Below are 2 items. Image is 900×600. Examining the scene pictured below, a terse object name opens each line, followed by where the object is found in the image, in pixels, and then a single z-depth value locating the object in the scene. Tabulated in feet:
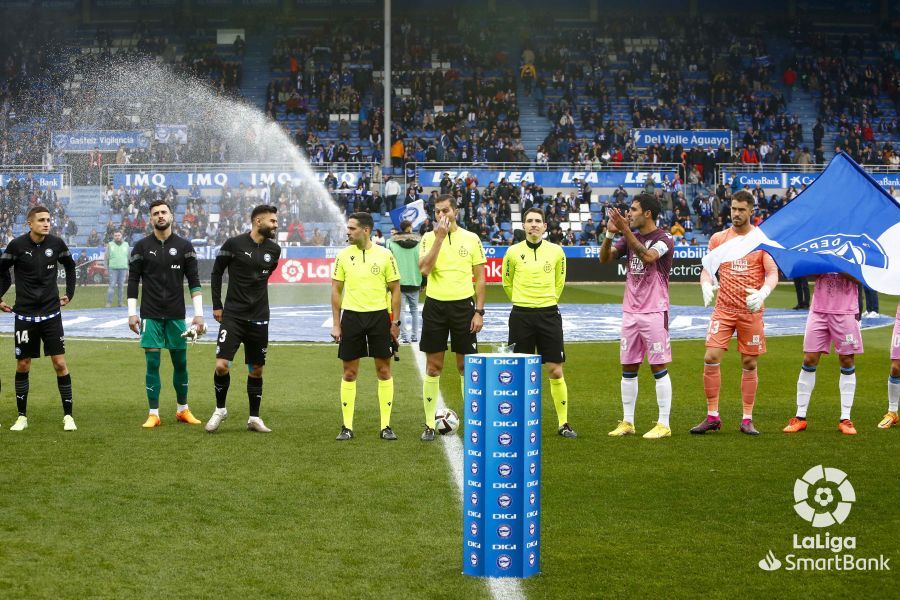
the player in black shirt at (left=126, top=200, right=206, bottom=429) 35.65
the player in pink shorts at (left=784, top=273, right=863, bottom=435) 34.04
